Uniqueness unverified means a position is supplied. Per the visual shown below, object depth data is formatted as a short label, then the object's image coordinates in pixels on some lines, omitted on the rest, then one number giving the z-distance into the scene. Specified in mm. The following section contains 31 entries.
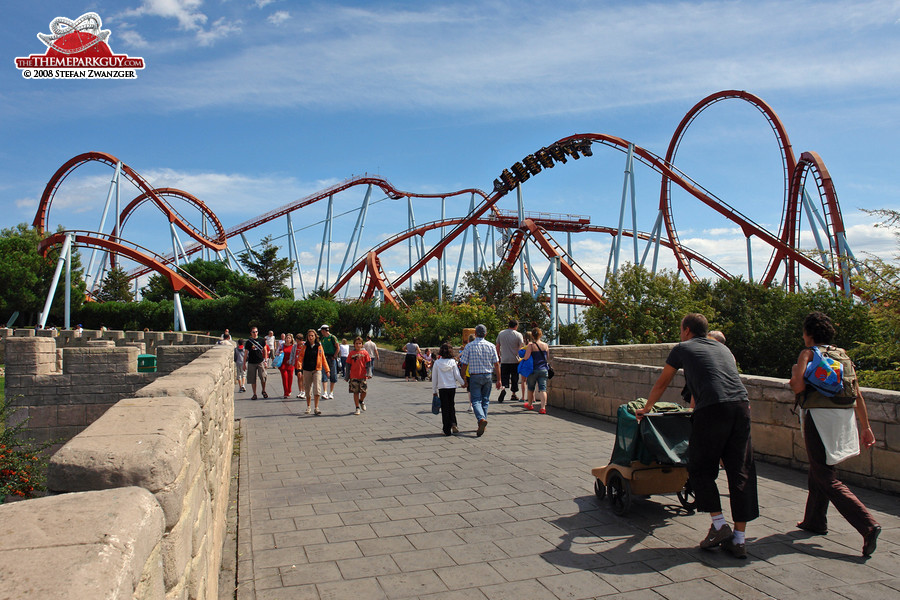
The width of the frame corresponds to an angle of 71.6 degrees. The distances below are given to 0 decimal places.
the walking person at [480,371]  8914
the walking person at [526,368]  10805
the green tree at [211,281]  50312
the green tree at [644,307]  22188
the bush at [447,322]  24766
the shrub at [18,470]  8173
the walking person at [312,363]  11570
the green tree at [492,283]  36594
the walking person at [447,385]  8938
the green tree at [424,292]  46562
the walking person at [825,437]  4242
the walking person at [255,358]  14195
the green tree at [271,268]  47812
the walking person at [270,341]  21750
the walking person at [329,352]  13281
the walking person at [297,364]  13925
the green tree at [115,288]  53094
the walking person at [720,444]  4199
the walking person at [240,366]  17328
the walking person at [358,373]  11289
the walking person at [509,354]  12062
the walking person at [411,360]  19078
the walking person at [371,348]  17212
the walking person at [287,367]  14547
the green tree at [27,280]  44406
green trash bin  14180
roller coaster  28812
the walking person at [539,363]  10570
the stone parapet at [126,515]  1233
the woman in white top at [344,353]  19141
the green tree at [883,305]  9031
